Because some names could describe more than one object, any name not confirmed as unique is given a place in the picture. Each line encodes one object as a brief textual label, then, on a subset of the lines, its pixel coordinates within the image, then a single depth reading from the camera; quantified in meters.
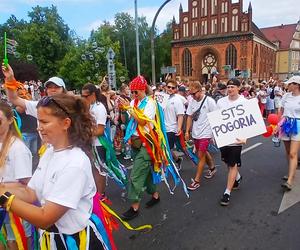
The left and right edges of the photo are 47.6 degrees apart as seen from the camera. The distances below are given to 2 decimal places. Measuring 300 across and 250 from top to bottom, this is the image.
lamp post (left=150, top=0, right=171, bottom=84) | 11.56
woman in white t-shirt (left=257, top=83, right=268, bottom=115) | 14.91
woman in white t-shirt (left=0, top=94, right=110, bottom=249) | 1.52
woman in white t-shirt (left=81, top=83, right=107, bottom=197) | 4.17
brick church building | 48.31
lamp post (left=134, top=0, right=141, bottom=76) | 13.02
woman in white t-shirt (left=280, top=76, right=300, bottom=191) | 5.05
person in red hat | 4.05
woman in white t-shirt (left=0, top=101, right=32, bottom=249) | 2.17
